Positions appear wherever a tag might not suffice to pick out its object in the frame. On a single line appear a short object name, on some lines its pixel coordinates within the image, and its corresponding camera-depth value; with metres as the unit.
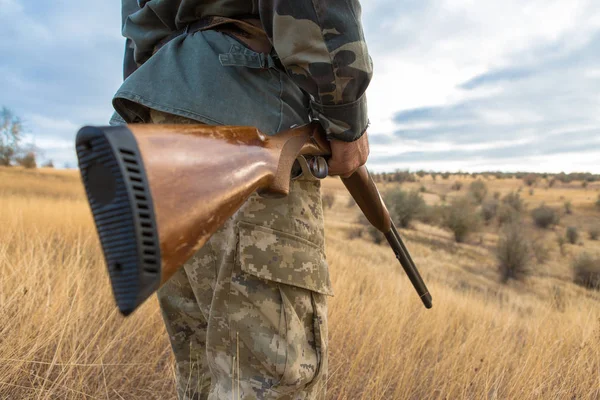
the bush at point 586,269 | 11.85
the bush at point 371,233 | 15.45
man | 1.14
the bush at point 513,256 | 13.01
